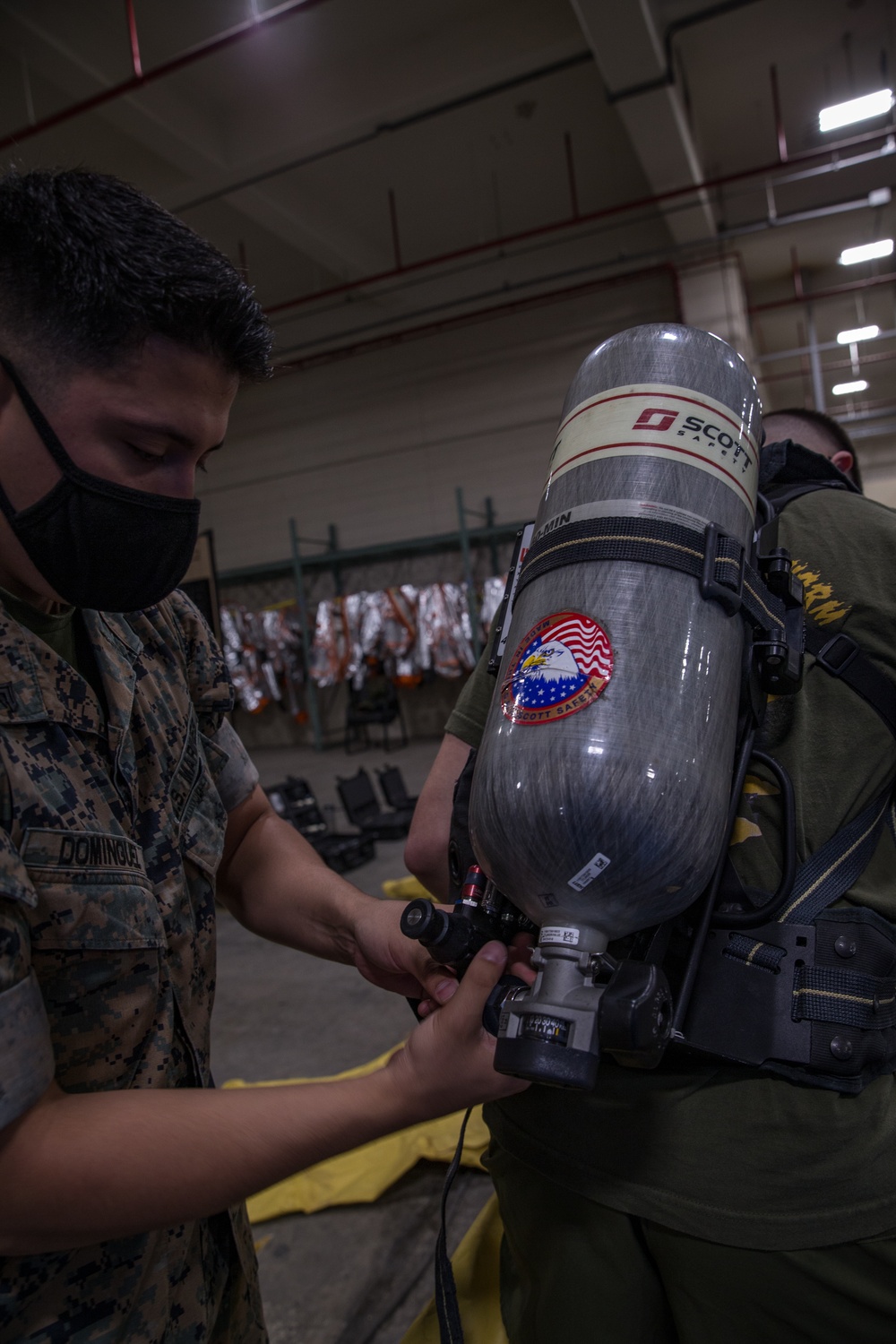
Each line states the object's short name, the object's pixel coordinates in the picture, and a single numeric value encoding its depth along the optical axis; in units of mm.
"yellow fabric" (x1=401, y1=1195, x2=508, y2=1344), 1265
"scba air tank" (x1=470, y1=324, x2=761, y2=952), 740
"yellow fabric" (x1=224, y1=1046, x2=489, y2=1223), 2037
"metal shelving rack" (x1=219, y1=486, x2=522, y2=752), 7941
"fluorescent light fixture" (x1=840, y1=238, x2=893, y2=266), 6062
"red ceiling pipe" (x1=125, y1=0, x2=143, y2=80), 3475
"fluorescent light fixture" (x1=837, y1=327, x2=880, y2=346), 6934
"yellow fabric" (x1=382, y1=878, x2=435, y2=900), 3400
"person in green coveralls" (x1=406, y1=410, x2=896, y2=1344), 847
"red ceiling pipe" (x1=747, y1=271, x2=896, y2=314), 7512
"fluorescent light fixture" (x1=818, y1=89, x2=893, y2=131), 4293
